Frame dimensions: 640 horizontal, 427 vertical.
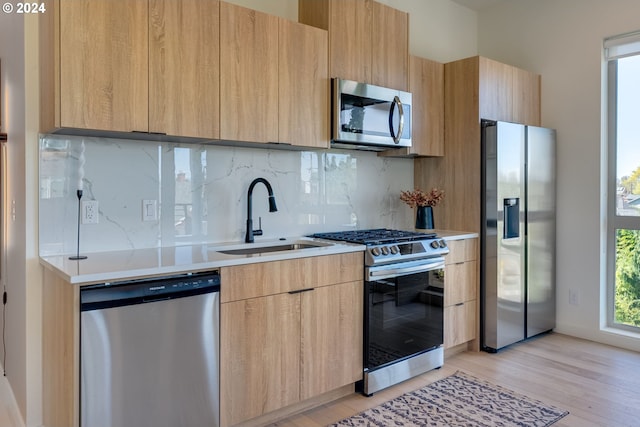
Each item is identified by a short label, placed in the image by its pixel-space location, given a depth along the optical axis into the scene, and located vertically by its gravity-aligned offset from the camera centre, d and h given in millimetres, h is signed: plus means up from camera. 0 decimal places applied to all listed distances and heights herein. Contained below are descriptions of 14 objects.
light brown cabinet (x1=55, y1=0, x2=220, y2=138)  1914 +665
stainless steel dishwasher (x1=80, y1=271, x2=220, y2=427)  1724 -611
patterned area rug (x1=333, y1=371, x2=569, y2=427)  2352 -1145
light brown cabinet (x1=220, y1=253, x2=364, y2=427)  2125 -667
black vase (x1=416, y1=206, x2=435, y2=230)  3574 -80
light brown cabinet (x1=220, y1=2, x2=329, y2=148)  2391 +747
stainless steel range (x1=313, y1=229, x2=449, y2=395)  2689 -636
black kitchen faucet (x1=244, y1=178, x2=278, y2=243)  2762 +33
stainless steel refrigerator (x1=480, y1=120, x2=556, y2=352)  3381 -204
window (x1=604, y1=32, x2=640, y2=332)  3527 +199
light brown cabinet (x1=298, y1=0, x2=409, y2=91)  2885 +1181
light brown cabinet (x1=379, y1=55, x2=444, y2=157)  3447 +796
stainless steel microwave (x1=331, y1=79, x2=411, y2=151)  2854 +629
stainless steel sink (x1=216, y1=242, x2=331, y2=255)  2668 -258
